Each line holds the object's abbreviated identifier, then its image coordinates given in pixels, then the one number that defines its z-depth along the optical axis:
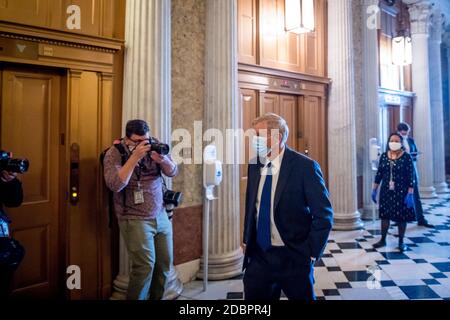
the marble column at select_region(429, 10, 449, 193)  9.67
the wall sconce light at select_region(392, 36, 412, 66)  7.74
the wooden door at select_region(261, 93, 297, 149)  5.26
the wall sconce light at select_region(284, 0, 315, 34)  5.12
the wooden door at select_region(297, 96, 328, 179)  5.87
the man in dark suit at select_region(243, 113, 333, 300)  2.10
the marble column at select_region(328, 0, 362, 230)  6.06
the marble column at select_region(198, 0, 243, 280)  3.99
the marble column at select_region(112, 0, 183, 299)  3.30
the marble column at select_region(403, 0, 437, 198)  9.01
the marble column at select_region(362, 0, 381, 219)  6.79
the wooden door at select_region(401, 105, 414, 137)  8.82
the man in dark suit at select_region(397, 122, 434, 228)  6.14
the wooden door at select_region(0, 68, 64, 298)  2.96
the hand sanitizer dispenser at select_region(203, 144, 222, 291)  3.60
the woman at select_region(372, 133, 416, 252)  4.71
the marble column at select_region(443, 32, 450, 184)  11.90
